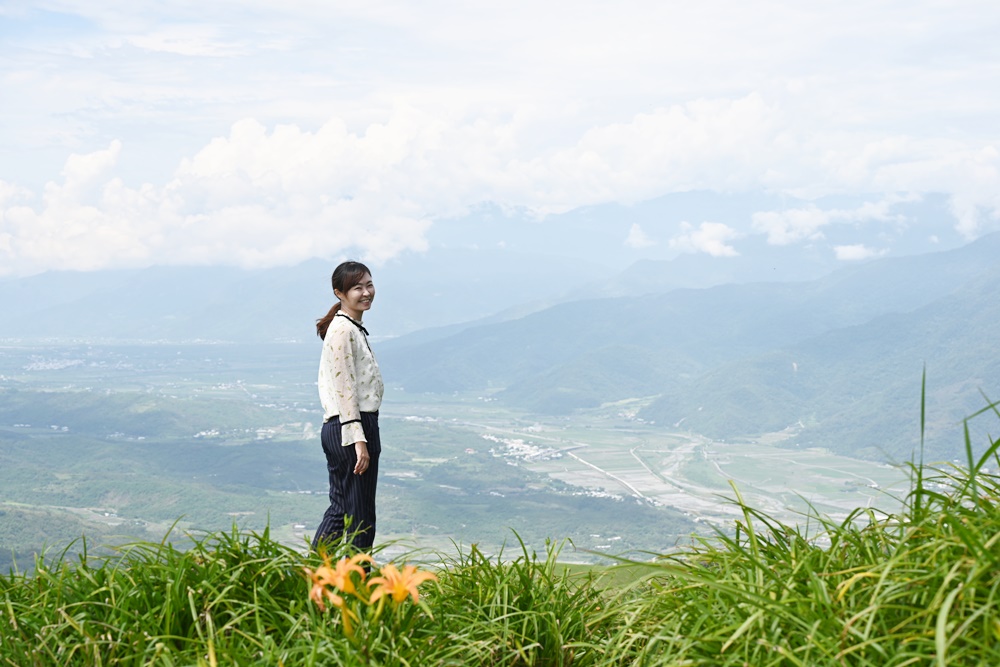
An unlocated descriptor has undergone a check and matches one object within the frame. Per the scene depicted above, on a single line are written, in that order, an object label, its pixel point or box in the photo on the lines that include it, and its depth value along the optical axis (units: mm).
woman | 5145
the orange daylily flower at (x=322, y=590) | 3051
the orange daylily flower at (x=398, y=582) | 3078
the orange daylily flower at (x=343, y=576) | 3021
